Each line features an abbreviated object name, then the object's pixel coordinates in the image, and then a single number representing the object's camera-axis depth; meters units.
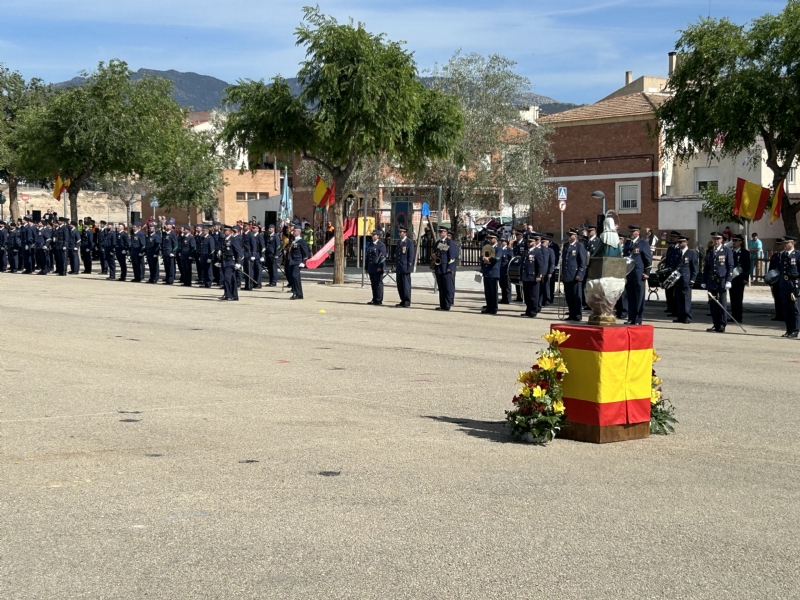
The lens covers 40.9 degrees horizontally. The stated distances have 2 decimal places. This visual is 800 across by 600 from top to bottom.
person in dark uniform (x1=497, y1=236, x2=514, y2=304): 25.39
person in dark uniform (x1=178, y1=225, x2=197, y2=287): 33.16
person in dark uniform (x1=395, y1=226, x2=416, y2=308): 25.03
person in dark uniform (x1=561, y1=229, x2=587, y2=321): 22.19
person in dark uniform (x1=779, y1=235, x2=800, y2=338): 19.31
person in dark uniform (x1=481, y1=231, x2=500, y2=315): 23.77
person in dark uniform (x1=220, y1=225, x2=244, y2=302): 25.55
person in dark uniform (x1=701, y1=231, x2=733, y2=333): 21.05
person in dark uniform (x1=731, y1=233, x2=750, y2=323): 21.67
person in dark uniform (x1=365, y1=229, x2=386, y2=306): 25.38
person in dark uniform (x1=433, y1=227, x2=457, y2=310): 24.30
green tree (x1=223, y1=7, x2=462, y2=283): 31.08
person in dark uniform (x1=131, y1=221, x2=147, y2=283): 34.91
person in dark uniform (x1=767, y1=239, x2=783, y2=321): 20.08
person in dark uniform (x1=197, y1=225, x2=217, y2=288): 31.81
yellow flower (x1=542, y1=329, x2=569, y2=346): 8.72
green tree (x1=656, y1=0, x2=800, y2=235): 24.88
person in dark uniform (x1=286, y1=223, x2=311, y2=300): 26.16
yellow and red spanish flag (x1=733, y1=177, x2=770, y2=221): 25.28
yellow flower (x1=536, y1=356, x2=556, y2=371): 8.60
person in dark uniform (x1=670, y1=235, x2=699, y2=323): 22.01
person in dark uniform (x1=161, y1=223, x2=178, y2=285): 33.94
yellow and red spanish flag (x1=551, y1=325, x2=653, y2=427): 8.66
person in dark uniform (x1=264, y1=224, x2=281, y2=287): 32.34
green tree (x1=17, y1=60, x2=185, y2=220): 42.94
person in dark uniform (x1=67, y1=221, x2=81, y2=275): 38.12
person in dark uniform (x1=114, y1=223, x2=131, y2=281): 35.53
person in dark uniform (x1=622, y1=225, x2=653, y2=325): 21.23
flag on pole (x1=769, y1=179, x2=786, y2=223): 25.72
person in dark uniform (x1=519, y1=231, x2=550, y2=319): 22.95
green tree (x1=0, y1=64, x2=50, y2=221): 53.97
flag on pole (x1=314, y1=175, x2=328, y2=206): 37.66
